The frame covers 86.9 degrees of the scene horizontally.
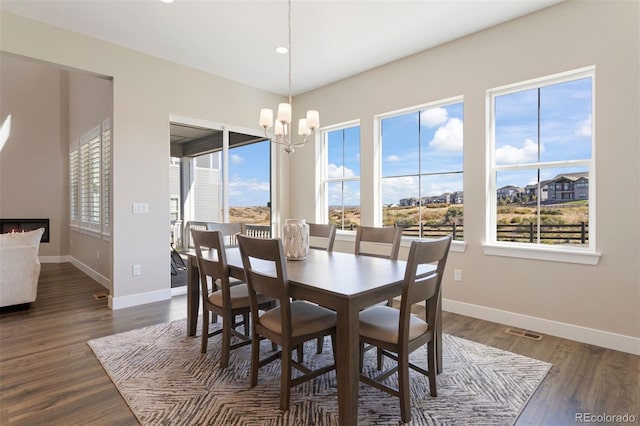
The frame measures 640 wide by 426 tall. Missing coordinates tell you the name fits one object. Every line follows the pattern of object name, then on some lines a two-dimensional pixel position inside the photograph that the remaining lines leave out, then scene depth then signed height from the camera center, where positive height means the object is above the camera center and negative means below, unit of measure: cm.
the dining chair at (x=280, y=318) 183 -67
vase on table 257 -25
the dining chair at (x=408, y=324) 176 -67
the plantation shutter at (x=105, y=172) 446 +48
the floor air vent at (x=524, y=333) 295 -112
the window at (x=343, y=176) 475 +48
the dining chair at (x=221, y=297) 235 -66
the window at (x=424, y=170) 378 +47
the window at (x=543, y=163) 295 +42
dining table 165 -43
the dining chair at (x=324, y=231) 314 -22
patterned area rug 185 -114
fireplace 648 -34
